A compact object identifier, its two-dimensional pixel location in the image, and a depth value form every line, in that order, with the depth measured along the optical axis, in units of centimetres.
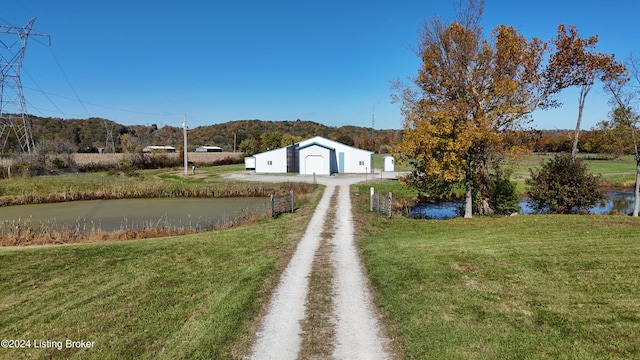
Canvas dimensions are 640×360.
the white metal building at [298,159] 4597
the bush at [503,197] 2114
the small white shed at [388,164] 4527
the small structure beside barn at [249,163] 5022
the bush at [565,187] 1953
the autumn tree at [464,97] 1691
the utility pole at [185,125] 4453
